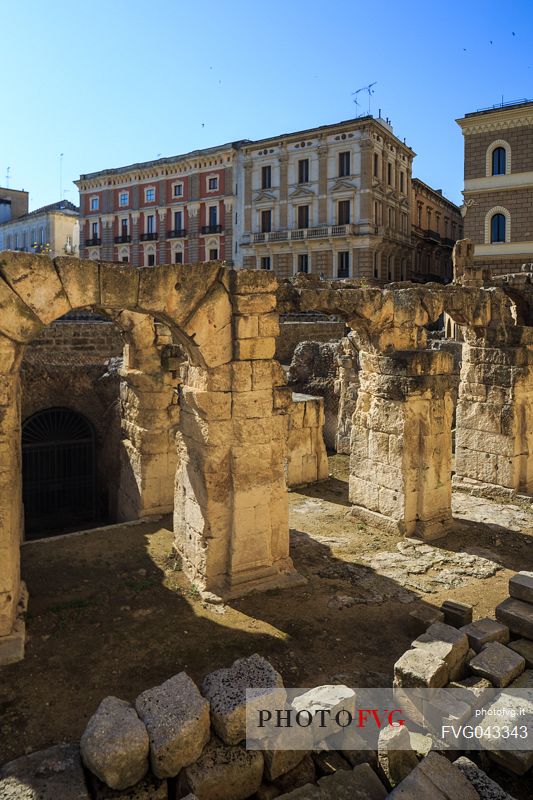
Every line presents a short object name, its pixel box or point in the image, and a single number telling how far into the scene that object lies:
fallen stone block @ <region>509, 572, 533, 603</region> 5.76
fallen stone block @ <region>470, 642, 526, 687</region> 4.71
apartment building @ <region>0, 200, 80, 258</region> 43.81
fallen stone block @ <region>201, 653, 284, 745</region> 4.03
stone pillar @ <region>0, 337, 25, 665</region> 5.49
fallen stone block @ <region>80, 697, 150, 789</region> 3.65
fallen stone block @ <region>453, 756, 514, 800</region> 3.62
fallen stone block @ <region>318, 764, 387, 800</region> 3.77
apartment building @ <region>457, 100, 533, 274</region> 24.89
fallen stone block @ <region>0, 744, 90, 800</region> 3.51
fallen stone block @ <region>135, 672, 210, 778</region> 3.79
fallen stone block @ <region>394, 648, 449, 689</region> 4.61
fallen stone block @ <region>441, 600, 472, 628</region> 5.93
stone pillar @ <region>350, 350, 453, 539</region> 8.72
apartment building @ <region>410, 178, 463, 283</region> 35.66
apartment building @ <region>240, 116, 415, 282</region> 30.06
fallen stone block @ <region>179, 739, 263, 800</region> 3.79
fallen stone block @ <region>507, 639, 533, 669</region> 5.11
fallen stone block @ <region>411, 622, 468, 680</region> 4.84
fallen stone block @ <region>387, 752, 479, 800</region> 3.53
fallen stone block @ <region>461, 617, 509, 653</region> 5.21
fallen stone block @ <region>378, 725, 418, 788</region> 3.97
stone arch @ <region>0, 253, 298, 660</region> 6.11
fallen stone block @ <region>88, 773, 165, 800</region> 3.67
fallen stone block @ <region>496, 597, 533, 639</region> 5.41
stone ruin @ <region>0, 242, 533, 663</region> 5.78
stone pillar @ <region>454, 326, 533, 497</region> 10.45
